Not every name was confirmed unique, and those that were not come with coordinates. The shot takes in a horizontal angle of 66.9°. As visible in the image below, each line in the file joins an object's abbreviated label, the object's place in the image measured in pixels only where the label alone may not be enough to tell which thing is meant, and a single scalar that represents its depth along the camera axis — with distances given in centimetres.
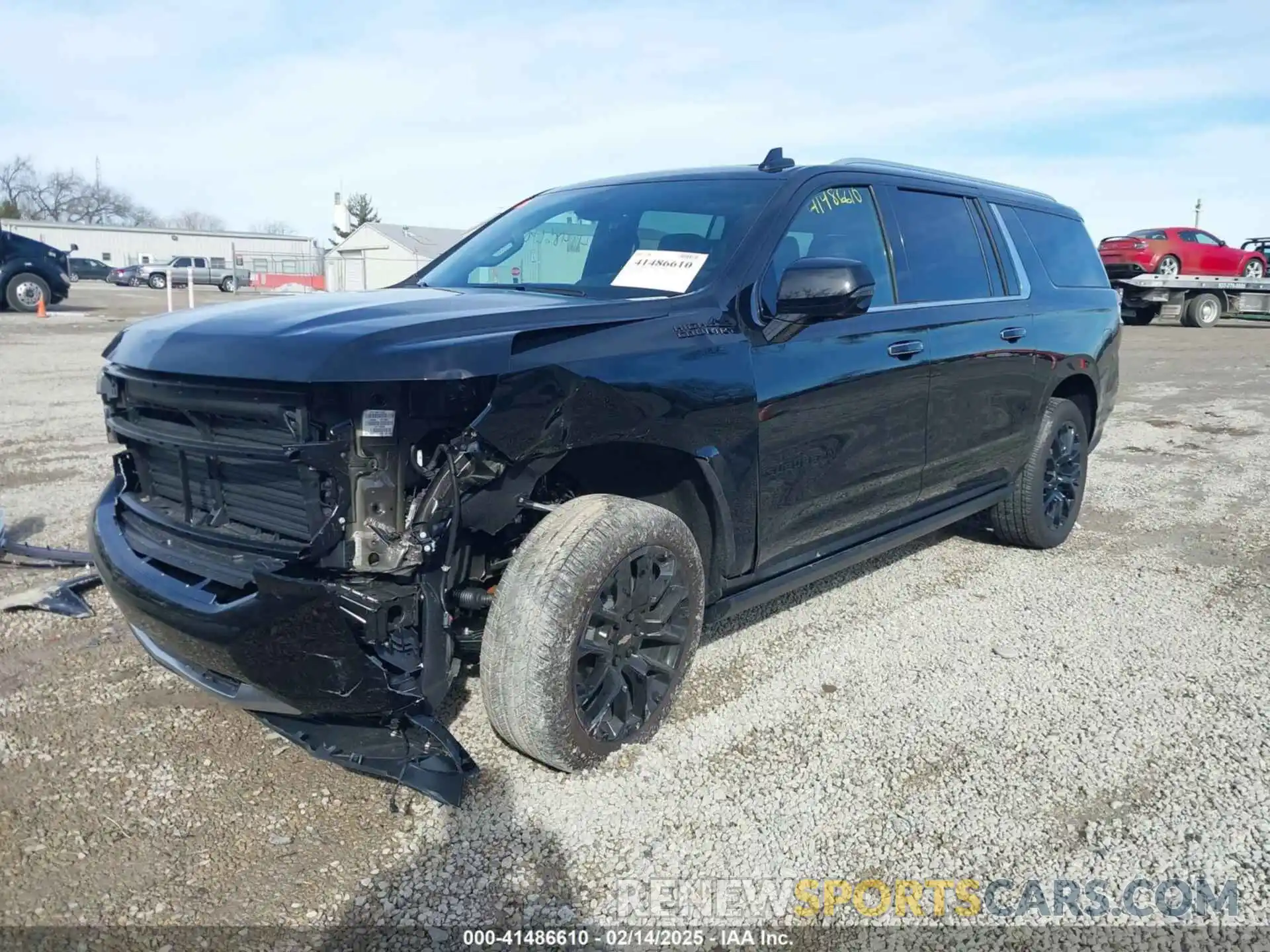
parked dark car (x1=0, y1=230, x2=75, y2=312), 2019
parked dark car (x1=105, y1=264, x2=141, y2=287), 4531
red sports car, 2223
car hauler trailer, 2262
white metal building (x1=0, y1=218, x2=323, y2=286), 6131
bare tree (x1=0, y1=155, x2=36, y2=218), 7756
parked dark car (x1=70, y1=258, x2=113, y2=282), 4700
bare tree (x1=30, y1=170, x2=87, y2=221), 8044
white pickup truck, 4012
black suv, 241
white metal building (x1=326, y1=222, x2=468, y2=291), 3741
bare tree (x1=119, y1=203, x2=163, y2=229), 8762
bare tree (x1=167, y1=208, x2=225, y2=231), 9850
